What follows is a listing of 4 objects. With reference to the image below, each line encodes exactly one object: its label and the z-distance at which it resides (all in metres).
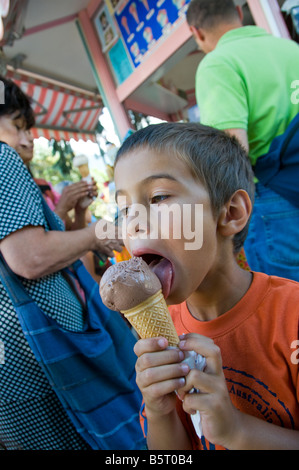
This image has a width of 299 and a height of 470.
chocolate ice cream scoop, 0.28
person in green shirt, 0.52
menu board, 1.24
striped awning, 1.97
